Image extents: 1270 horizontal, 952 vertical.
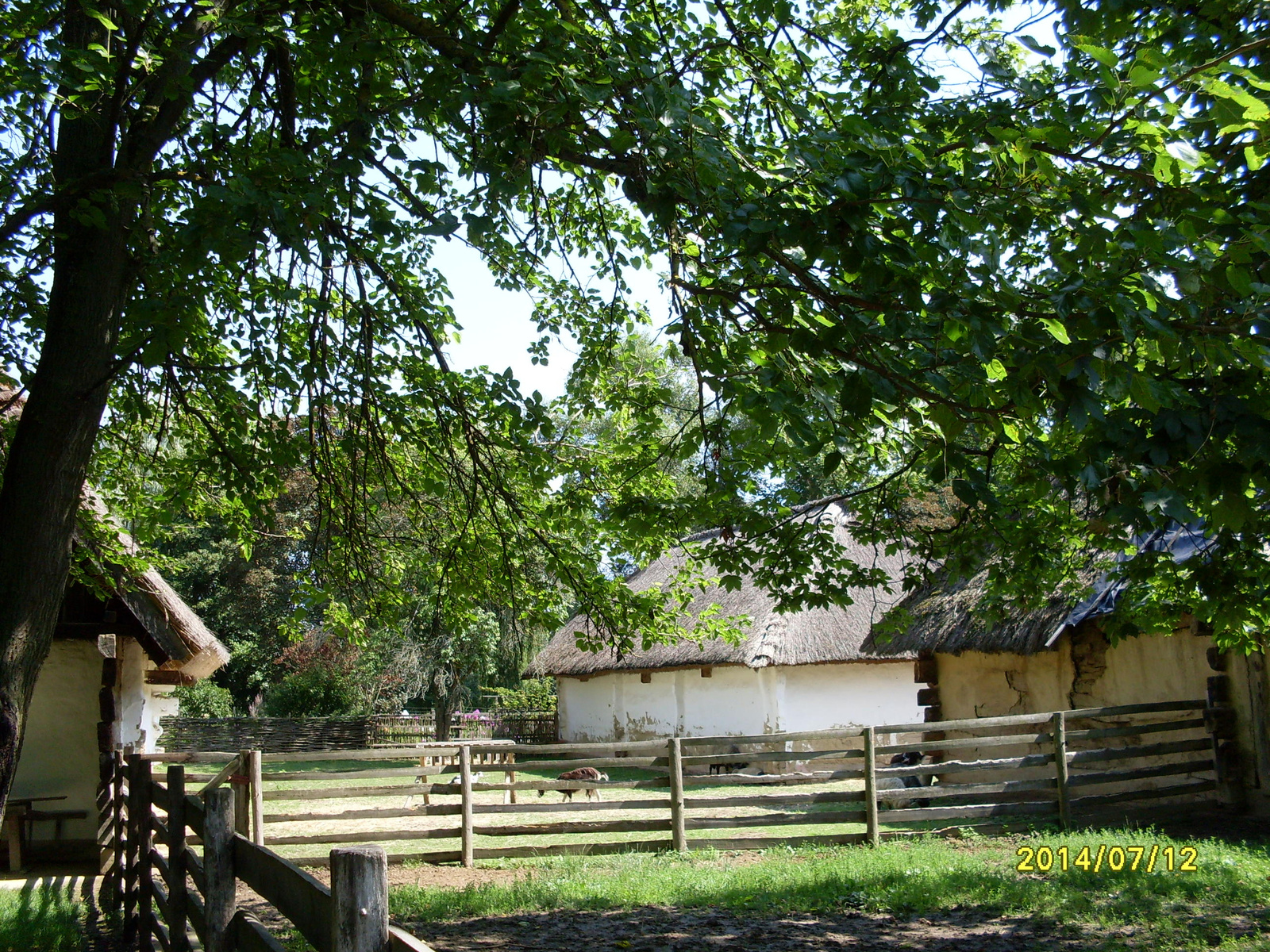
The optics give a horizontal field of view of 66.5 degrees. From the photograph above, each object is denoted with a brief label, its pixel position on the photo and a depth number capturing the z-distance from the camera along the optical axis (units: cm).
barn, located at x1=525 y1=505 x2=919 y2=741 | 1891
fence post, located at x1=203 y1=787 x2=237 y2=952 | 330
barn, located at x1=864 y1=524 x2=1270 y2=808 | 977
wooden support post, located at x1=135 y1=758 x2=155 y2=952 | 537
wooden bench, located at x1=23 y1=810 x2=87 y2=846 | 954
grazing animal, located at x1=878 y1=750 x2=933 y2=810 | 1132
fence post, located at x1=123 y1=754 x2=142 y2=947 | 597
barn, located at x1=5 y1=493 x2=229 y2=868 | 969
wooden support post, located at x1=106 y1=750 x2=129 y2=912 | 712
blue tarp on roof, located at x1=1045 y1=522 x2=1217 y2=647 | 992
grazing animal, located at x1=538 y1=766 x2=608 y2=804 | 1352
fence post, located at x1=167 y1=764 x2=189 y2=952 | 430
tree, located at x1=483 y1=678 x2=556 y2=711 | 3164
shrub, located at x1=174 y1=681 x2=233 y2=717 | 2964
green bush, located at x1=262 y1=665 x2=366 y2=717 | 2992
